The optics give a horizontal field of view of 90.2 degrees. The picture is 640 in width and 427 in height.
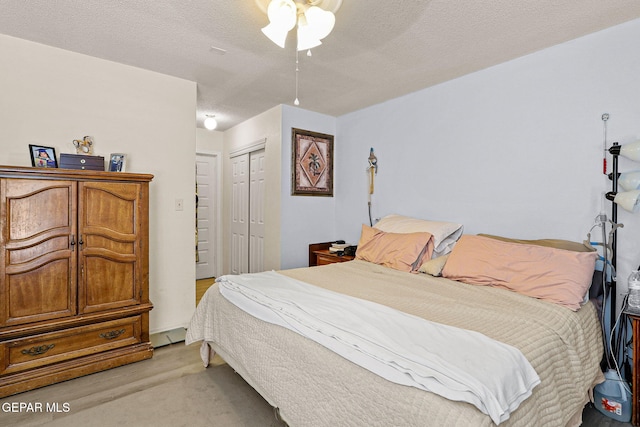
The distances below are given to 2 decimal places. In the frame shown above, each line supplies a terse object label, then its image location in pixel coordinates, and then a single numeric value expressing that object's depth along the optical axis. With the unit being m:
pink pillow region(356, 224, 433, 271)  2.70
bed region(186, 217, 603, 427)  1.09
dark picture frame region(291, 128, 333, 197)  3.93
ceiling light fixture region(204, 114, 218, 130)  4.04
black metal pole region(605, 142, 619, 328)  2.09
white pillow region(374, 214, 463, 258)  2.83
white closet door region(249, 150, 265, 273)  4.30
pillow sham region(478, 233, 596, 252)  2.15
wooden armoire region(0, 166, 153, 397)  2.11
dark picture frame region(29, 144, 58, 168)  2.33
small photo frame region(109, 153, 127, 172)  2.67
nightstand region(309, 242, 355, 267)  3.54
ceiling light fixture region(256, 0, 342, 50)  1.54
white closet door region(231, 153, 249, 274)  4.70
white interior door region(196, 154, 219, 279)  5.18
